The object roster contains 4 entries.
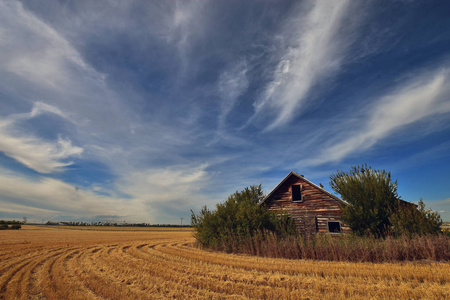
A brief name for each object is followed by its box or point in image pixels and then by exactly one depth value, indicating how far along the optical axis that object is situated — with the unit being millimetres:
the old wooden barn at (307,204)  20875
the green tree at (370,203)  17781
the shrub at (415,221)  15055
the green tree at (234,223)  18641
